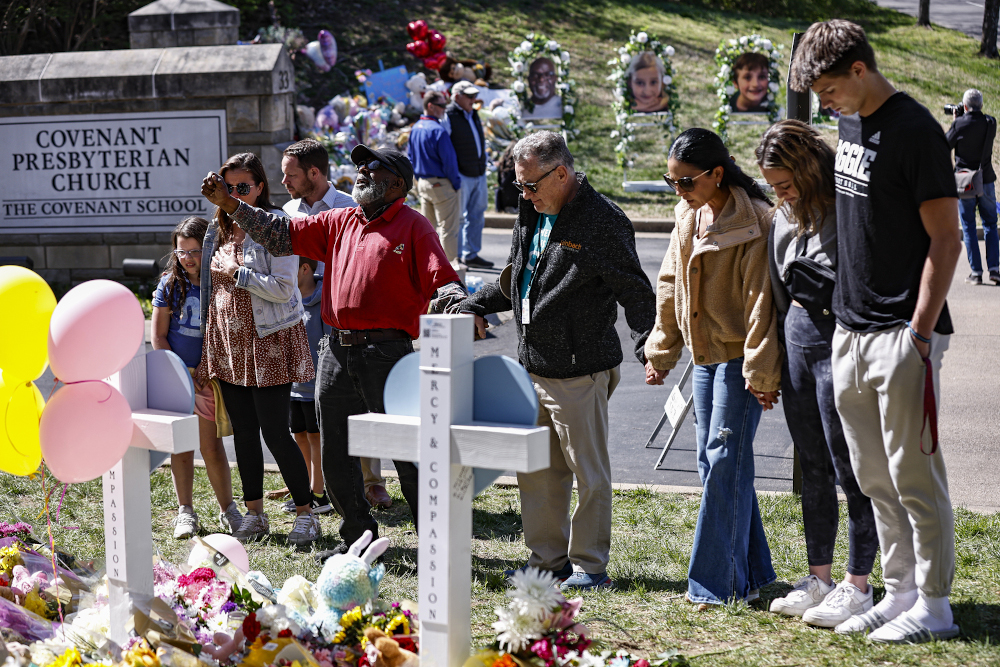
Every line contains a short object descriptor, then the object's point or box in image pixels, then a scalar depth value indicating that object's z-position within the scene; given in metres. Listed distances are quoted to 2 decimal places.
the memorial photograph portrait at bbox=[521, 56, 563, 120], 16.52
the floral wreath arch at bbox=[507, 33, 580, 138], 16.33
